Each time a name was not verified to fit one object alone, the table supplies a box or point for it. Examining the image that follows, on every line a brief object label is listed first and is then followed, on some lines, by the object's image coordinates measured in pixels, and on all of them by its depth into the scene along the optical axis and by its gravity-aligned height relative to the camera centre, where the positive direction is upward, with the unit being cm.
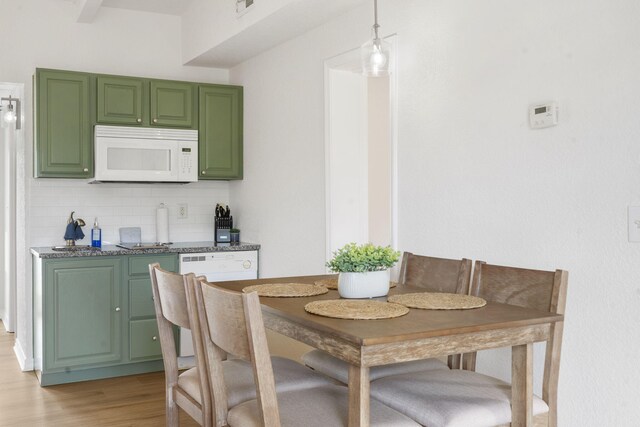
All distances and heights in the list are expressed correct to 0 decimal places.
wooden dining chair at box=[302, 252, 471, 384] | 253 -35
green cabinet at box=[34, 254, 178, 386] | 427 -77
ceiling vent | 396 +122
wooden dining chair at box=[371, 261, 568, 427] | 201 -62
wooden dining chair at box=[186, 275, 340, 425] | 214 -62
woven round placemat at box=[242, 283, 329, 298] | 242 -34
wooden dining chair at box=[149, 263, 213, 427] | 219 -59
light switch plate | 218 -7
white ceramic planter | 235 -29
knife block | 516 -21
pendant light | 274 +62
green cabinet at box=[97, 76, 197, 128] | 464 +74
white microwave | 461 +35
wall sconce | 452 +63
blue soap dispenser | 479 -26
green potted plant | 236 -24
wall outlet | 523 -6
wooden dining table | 172 -38
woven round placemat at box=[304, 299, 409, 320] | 196 -34
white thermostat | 248 +34
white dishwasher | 470 -47
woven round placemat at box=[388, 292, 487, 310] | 215 -34
